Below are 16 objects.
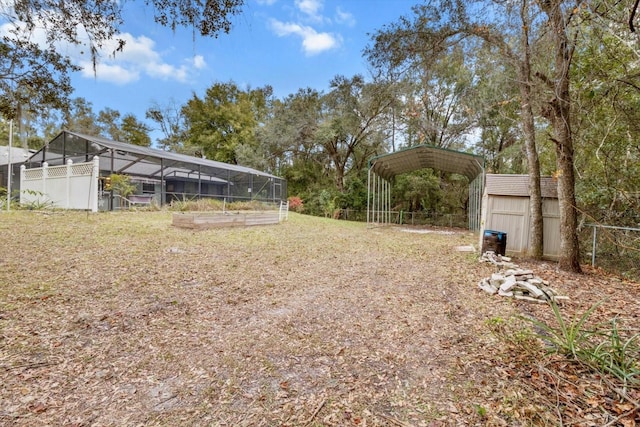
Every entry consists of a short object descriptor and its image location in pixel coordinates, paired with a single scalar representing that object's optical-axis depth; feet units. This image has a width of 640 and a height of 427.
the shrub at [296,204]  64.85
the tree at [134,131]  91.56
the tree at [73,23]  9.72
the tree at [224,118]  84.48
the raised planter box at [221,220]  26.73
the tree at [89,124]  80.48
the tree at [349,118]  53.01
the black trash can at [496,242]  20.39
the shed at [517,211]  21.06
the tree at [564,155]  16.31
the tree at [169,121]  94.17
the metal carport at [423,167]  36.09
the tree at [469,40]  17.90
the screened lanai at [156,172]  36.04
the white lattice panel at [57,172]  33.51
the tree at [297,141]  58.95
